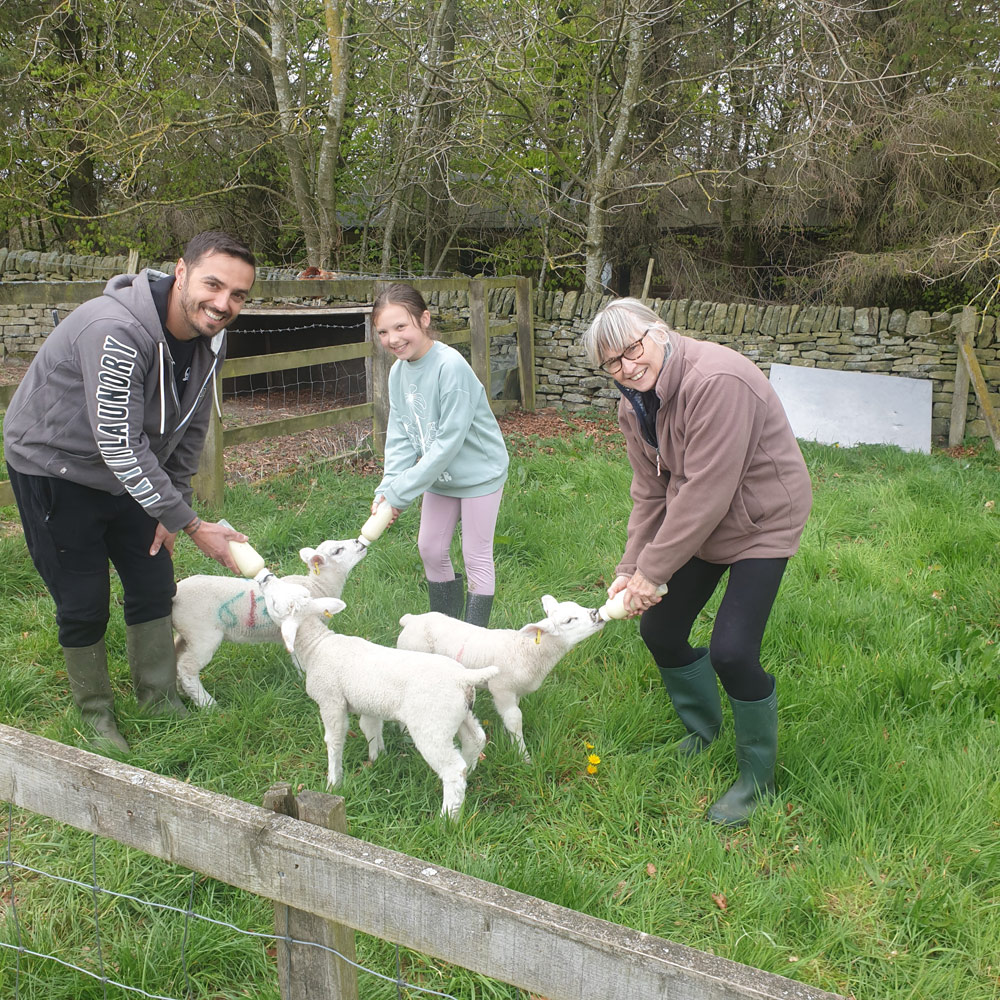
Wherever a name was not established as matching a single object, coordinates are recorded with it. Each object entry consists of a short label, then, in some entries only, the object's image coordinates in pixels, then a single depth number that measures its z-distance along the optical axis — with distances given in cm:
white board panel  959
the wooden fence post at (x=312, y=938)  166
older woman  281
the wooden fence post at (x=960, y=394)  962
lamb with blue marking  394
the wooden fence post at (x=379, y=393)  825
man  300
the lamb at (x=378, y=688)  311
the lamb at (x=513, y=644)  337
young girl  389
